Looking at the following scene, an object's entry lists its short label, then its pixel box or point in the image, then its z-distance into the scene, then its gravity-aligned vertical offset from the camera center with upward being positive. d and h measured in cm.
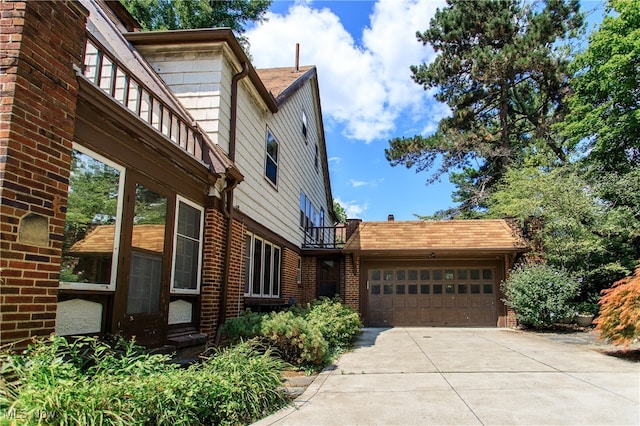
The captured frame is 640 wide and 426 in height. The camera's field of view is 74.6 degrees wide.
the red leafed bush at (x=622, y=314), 748 -62
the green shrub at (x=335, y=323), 879 -108
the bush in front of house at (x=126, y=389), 292 -101
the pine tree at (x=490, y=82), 2008 +1022
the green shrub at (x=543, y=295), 1245 -49
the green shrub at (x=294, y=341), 680 -112
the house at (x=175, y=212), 368 +98
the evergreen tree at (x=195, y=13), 2022 +1265
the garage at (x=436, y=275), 1498 +3
